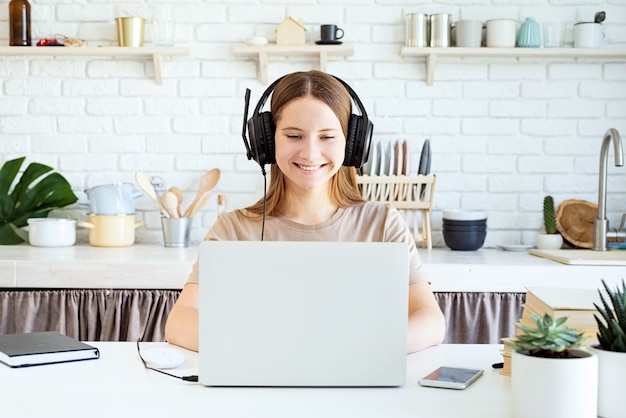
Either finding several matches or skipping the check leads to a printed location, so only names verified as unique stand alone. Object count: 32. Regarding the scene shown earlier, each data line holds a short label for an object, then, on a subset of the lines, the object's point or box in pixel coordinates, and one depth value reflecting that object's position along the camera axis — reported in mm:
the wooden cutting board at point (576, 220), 3283
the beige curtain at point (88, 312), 2723
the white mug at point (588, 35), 3234
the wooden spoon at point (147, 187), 3211
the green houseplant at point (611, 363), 1064
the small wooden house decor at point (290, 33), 3217
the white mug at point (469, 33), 3211
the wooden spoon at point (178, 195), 3242
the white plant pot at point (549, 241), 3238
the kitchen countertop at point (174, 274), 2725
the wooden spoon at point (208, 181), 3291
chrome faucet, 3078
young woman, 1629
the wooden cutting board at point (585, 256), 2770
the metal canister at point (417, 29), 3225
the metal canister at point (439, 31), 3227
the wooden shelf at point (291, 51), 3188
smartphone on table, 1227
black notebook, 1351
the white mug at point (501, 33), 3221
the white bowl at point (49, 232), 3139
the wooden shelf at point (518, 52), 3186
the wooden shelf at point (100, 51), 3215
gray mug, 3199
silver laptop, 1162
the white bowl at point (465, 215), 3175
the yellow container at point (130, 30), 3225
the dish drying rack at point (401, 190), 3137
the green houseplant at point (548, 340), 1028
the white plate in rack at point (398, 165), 3148
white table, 1085
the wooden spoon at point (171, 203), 3189
